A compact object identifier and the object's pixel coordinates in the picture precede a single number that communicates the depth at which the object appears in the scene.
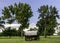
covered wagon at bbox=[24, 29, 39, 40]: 17.65
